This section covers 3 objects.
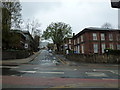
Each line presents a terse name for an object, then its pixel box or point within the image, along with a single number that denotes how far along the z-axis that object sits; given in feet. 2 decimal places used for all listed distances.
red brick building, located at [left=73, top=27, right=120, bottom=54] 68.49
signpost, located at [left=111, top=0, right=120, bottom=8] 7.47
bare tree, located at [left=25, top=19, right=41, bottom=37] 93.51
